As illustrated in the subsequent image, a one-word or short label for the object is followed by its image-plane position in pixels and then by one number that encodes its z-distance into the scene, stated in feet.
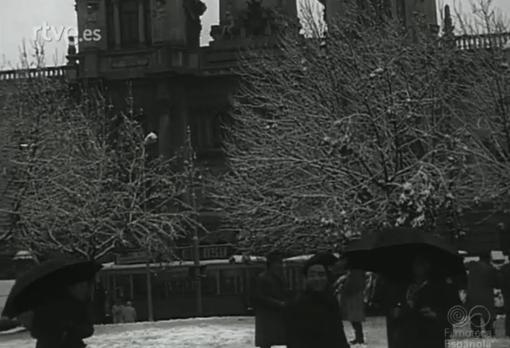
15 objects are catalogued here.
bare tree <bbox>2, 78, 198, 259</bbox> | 116.67
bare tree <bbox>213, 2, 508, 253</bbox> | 90.07
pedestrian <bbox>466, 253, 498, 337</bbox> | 59.62
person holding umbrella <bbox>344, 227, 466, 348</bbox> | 26.89
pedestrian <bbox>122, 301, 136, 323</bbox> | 96.27
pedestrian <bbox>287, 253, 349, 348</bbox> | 26.99
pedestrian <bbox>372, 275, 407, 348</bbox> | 27.87
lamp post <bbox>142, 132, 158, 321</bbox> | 113.35
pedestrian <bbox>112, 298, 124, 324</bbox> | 96.27
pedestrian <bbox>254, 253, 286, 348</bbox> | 40.73
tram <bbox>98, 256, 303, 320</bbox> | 130.21
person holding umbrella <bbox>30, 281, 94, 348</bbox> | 26.40
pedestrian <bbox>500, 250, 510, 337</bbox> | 57.71
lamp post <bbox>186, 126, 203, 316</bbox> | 119.24
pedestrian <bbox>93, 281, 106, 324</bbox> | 97.09
